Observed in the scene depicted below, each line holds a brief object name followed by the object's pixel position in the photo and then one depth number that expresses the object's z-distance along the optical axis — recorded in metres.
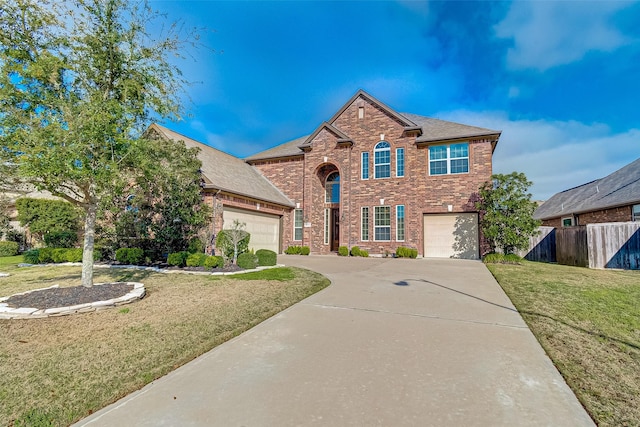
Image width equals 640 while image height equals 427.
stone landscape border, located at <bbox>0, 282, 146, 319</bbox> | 5.02
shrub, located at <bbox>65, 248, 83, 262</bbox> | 12.27
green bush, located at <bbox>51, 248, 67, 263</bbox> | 12.39
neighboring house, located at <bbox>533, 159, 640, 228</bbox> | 14.15
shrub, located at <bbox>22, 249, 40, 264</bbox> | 12.56
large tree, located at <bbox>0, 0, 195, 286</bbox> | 5.40
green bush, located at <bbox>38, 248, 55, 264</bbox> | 12.47
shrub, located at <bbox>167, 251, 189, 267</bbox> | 10.80
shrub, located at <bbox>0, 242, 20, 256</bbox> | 15.77
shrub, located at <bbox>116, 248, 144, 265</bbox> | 11.57
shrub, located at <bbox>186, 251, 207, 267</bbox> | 10.73
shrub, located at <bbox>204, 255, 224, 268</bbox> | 10.45
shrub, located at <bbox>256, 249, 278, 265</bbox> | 11.63
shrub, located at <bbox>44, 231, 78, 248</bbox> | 14.11
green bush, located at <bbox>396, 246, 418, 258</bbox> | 15.81
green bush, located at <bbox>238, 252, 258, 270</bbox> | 10.86
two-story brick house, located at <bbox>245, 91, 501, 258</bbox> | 16.09
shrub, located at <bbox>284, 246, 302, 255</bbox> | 18.12
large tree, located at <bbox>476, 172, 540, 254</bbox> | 13.27
